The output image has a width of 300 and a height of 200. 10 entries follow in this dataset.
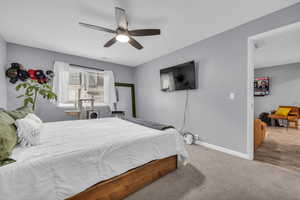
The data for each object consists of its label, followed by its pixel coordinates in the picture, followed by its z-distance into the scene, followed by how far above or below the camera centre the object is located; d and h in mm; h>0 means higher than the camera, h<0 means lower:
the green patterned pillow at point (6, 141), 901 -327
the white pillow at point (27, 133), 1221 -337
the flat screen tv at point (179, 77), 3066 +579
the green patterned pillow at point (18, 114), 1467 -176
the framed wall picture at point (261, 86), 5230 +522
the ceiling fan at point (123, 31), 1819 +1094
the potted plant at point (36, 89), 2491 +139
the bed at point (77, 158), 882 -539
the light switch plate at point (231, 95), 2451 +58
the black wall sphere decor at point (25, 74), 2879 +631
